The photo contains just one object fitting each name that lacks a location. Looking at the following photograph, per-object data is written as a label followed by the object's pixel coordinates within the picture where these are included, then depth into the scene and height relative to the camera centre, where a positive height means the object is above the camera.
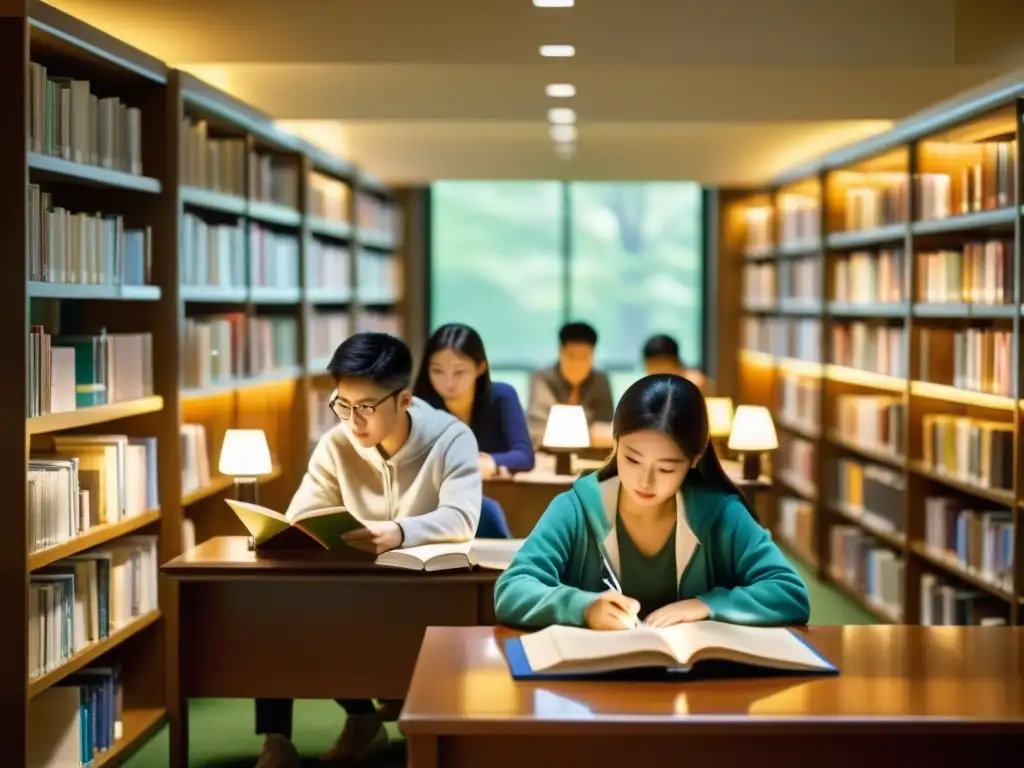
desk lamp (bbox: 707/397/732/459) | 6.88 -0.28
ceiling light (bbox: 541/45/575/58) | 5.83 +1.18
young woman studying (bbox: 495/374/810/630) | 3.16 -0.42
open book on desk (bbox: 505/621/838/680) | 2.78 -0.56
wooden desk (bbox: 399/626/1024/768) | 2.54 -0.62
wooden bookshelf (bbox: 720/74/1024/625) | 5.94 -0.05
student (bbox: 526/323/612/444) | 7.97 -0.16
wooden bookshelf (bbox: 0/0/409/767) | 4.16 +0.21
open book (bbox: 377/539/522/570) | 4.05 -0.55
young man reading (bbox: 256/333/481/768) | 4.19 -0.33
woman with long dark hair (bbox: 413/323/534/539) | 5.89 -0.17
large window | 13.65 +0.81
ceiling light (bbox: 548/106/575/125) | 7.48 +1.22
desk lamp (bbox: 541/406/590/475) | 6.46 -0.34
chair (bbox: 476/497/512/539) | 4.82 -0.54
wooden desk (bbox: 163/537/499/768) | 4.16 -0.77
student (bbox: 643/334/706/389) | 8.62 +0.00
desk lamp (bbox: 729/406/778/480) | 5.80 -0.30
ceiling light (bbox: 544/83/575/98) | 6.71 +1.20
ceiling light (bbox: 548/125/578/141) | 8.70 +1.33
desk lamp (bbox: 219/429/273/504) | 4.86 -0.33
